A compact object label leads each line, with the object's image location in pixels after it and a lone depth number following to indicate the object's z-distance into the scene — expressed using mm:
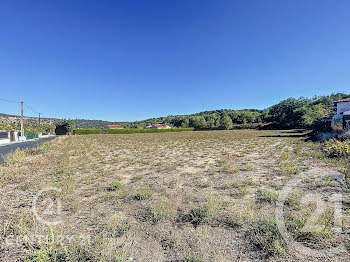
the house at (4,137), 23484
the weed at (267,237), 2227
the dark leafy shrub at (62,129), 57344
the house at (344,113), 15530
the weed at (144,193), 4148
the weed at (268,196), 3760
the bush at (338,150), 7422
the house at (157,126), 87406
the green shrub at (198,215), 3012
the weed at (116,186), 4805
